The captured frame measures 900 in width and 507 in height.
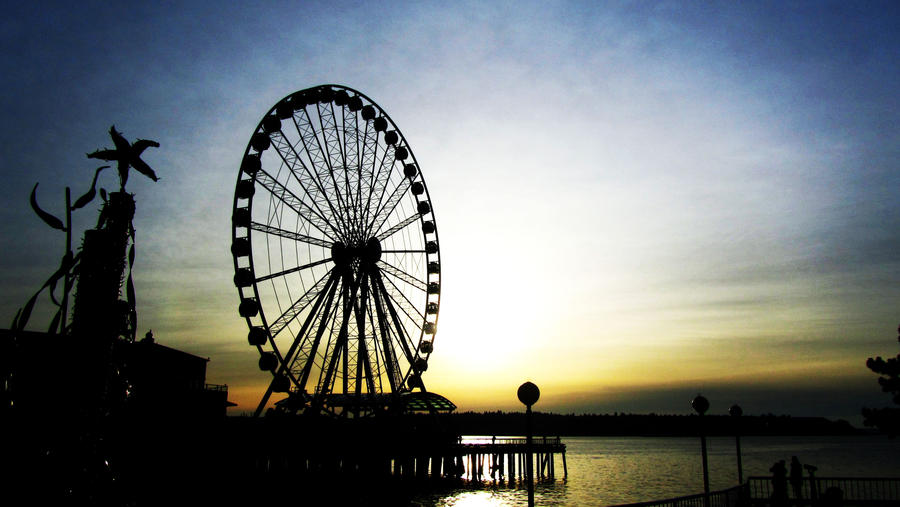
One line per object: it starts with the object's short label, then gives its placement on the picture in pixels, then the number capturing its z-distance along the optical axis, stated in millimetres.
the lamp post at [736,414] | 24562
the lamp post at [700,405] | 18505
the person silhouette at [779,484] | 17188
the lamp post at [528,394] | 12094
